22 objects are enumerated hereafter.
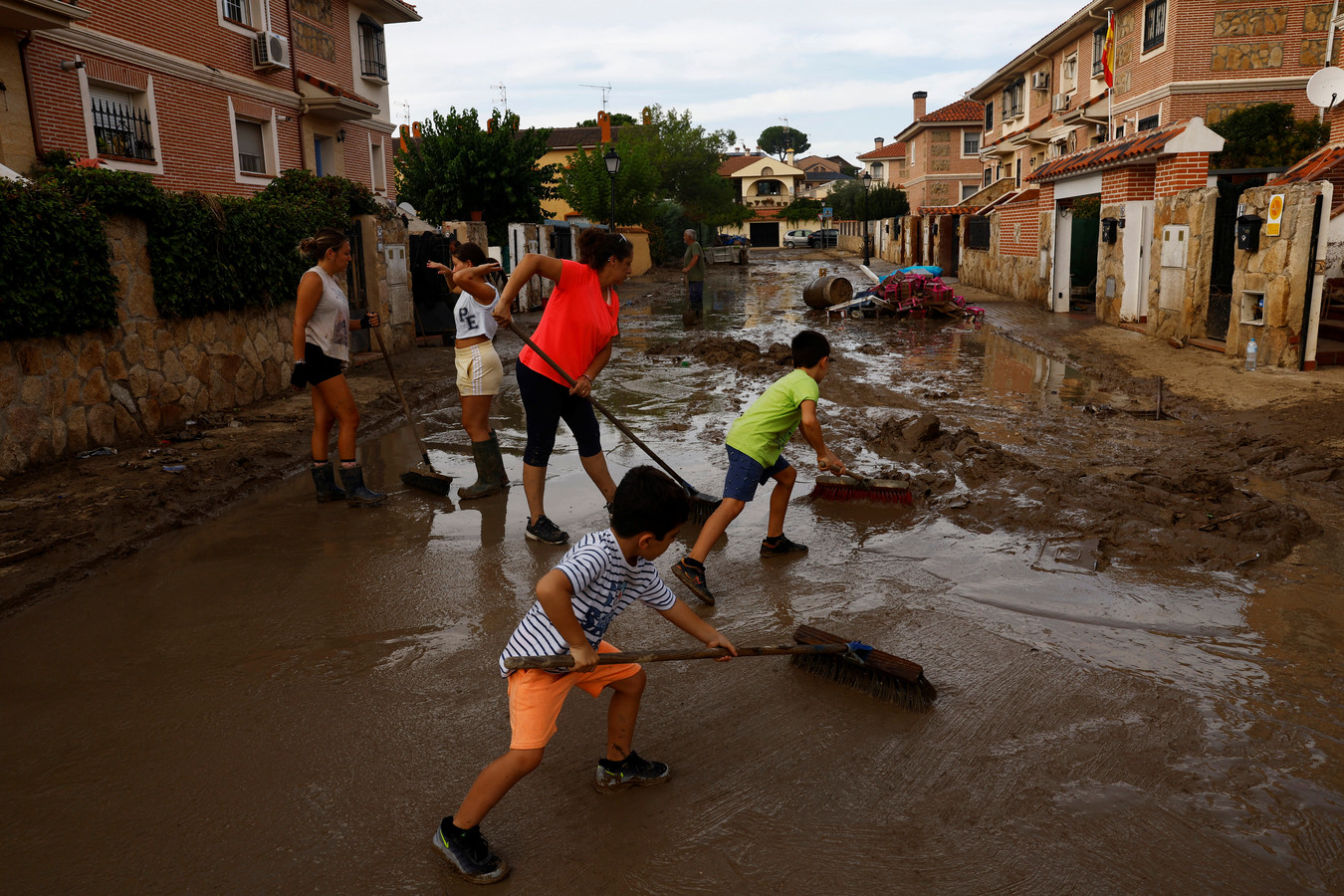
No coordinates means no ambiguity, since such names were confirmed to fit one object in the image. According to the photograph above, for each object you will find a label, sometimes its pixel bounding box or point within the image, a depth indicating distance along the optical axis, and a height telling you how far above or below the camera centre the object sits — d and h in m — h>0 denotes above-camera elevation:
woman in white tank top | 5.93 -0.46
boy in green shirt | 4.67 -0.85
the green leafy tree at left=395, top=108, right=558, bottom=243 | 26.00 +3.11
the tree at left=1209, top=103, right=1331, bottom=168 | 20.02 +2.67
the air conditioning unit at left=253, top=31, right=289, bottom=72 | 18.81 +4.80
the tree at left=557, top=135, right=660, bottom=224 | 37.50 +3.80
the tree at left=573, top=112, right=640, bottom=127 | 69.39 +12.00
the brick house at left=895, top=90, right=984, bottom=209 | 46.72 +5.90
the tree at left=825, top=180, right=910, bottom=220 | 50.66 +3.66
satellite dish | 14.62 +2.70
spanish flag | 23.50 +5.37
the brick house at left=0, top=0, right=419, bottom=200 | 13.45 +3.68
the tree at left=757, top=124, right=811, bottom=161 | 137.25 +19.64
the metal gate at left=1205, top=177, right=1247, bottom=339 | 13.30 +0.28
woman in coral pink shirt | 5.20 -0.37
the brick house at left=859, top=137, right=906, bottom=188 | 58.91 +7.21
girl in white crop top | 6.21 -0.52
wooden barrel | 18.88 -0.45
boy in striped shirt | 2.57 -1.02
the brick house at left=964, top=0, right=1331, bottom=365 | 11.93 +1.63
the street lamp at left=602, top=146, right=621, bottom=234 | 25.27 +3.16
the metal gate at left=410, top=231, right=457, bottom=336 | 15.34 -0.15
